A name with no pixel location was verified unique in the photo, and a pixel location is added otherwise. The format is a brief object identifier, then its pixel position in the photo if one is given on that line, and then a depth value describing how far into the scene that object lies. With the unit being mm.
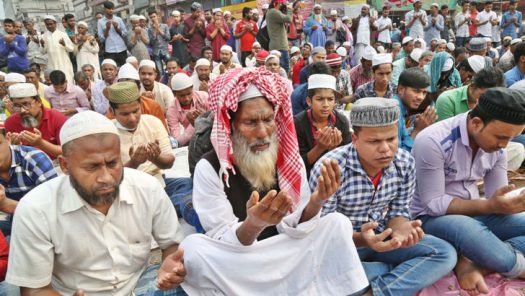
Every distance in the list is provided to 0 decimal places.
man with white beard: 2062
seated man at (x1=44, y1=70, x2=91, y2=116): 6152
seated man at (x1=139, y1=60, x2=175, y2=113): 5801
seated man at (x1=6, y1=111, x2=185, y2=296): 1867
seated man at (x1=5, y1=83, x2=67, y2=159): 3859
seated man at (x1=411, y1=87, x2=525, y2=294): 2371
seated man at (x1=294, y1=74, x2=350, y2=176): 3680
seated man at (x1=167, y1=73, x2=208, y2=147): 5152
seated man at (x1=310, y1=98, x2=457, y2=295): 2248
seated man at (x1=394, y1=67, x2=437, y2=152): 3781
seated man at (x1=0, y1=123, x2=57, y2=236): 2643
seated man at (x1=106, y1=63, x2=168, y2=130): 4801
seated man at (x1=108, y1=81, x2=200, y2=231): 3418
